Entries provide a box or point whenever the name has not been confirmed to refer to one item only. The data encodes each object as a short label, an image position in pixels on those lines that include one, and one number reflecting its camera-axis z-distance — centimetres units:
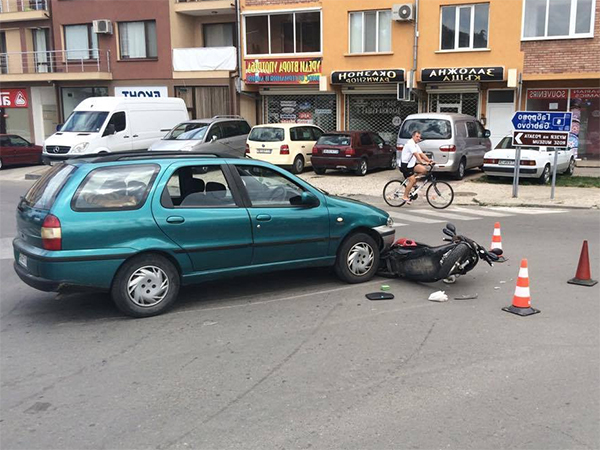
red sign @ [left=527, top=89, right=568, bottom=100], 2142
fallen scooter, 665
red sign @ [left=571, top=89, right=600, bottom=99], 2098
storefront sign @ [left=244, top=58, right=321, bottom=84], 2444
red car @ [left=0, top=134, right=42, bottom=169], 2431
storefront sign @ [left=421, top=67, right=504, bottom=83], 2116
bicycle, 1361
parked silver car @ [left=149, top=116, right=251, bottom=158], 1919
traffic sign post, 1380
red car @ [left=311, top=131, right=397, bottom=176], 1909
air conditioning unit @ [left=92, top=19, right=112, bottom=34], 2727
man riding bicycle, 1344
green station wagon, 559
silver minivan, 1725
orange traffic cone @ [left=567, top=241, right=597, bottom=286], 698
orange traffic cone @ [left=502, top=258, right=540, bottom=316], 597
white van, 1989
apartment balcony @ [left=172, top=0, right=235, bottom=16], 2573
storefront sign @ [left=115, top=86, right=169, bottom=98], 2739
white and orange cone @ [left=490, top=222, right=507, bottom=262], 838
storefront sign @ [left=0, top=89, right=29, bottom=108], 3059
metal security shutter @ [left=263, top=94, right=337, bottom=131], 2570
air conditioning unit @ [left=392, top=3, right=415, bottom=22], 2230
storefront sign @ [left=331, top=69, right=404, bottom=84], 2259
